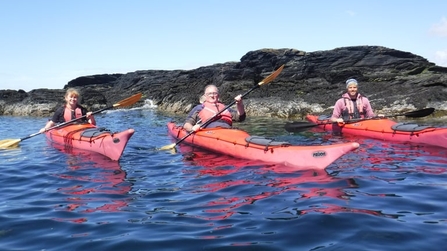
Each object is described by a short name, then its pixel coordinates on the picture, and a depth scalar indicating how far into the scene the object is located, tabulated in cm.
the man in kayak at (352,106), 1137
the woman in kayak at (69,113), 1044
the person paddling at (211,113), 942
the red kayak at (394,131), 856
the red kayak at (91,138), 805
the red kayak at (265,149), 620
